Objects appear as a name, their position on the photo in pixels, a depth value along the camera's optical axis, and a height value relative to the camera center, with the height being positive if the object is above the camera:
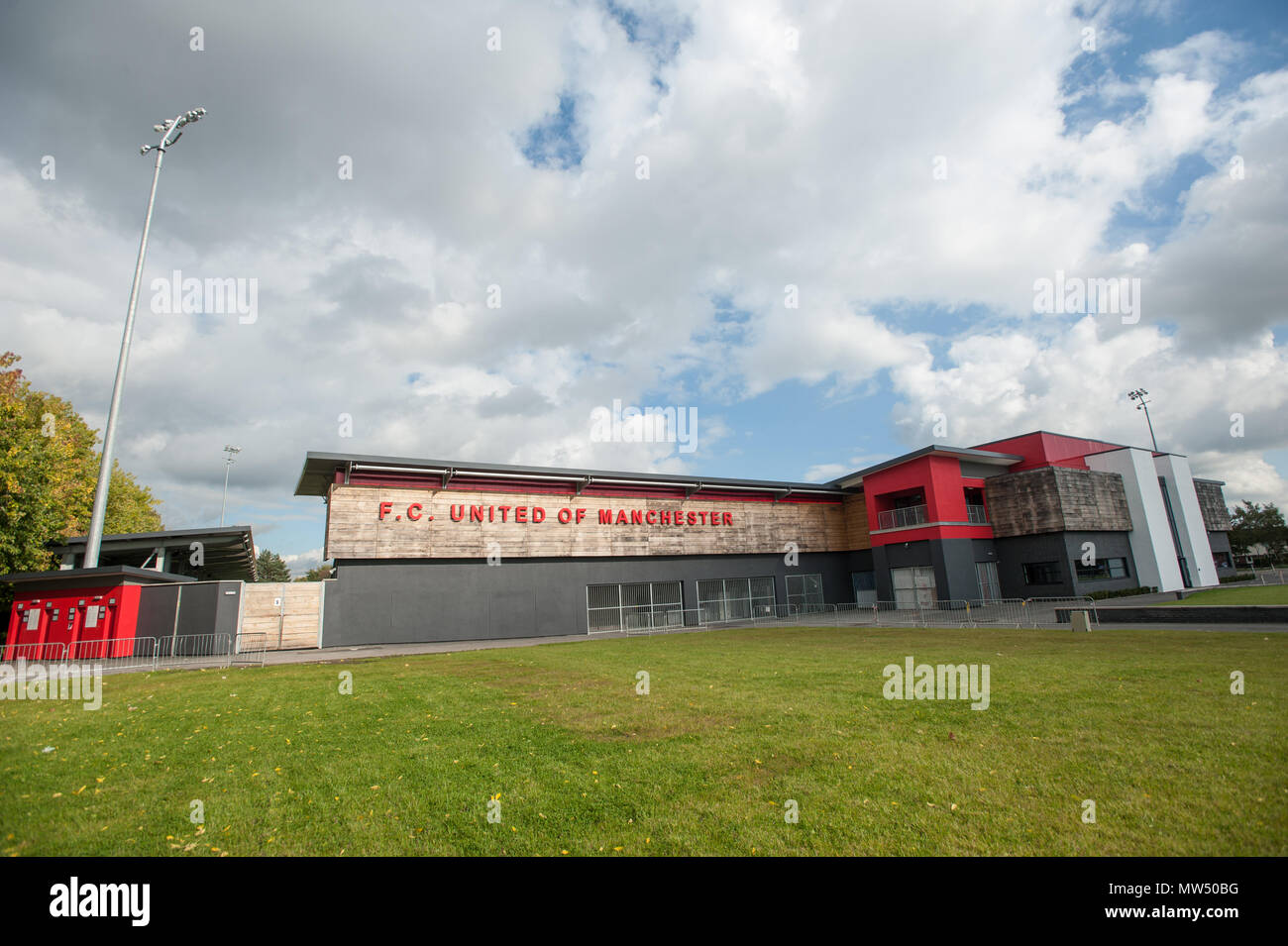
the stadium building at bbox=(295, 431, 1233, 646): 27.88 +2.55
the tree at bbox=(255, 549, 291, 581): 106.29 +8.31
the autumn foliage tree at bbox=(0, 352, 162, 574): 23.33 +6.53
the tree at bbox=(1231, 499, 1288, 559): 67.38 +2.42
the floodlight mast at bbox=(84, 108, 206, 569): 20.06 +6.75
